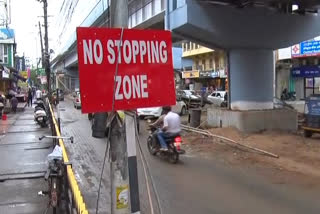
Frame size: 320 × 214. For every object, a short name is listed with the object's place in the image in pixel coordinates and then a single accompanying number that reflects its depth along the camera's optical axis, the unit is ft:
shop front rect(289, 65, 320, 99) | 149.03
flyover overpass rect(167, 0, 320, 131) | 67.36
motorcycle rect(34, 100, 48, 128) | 88.55
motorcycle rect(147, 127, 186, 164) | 46.38
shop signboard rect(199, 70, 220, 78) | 206.69
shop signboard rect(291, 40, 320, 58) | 139.64
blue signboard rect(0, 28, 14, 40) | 186.41
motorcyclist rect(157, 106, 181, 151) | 47.52
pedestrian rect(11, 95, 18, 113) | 134.41
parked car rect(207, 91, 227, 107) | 142.51
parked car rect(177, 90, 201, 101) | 144.37
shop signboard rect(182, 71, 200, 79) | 226.95
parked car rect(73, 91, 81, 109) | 156.46
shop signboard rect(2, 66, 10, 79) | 129.68
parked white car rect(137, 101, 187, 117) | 97.35
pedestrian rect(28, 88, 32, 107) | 182.84
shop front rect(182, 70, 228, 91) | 206.66
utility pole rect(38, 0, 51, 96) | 115.38
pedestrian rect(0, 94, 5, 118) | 108.62
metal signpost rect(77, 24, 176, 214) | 13.74
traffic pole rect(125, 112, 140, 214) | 14.98
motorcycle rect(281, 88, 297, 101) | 157.84
